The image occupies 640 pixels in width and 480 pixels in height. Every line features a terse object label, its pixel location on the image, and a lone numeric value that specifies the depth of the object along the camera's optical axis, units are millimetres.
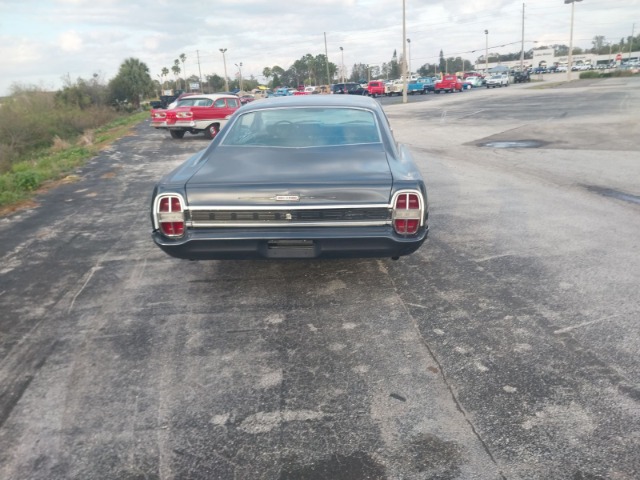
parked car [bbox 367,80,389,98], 55812
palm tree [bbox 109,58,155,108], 64125
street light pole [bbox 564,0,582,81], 55188
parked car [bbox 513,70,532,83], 66062
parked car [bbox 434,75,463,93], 53719
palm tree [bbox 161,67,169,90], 126688
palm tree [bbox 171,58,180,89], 124438
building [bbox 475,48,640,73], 130500
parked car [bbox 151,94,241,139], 18922
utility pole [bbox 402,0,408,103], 38875
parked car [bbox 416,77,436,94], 56725
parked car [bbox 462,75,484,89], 60756
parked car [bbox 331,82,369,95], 46806
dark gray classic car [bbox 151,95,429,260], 4066
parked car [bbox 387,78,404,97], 55909
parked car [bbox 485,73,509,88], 58312
